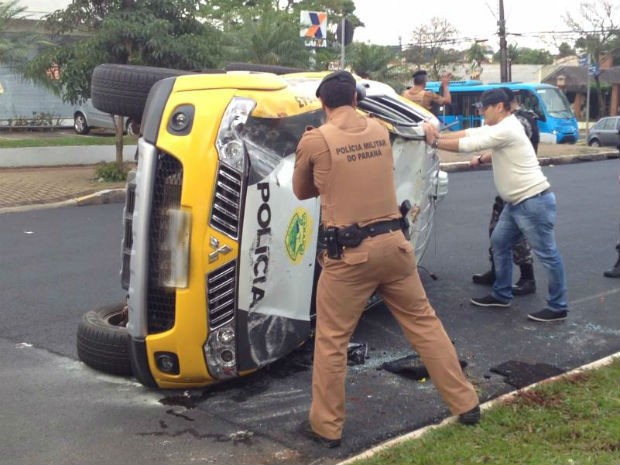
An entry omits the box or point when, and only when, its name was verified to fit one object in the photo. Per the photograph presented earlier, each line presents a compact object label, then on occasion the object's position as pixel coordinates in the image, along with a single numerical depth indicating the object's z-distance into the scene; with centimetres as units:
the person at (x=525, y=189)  641
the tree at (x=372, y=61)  2684
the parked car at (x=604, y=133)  3042
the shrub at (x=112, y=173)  1535
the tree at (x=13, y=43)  1847
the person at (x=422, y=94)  1205
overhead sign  1566
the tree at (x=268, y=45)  2103
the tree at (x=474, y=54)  6126
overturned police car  450
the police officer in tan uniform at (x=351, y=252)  418
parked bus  3189
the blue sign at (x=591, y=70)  3381
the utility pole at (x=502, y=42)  3762
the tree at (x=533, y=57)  7362
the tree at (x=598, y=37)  5031
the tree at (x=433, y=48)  5006
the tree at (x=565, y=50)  6096
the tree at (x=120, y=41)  1452
